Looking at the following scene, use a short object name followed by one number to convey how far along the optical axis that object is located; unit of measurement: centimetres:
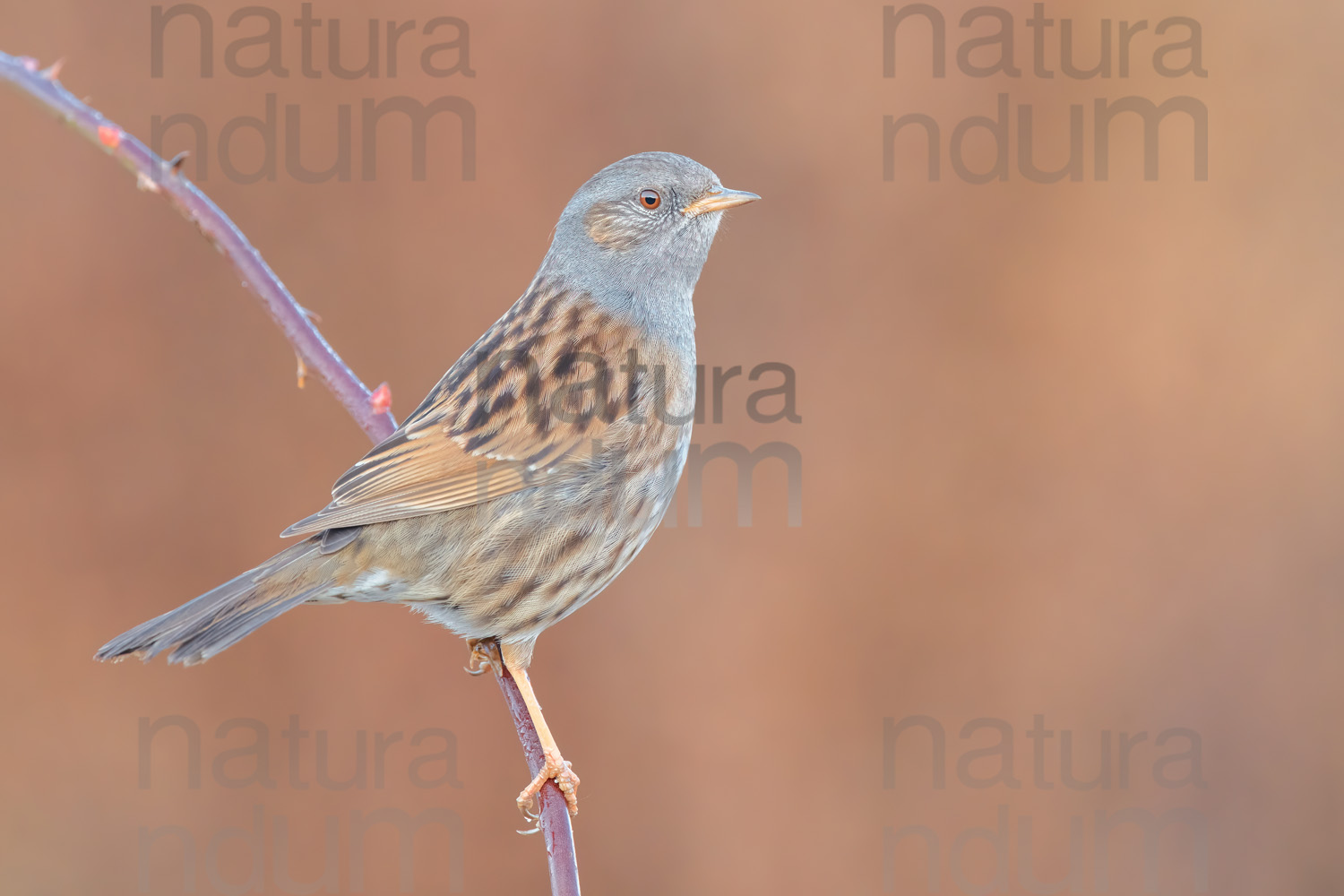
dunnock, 602
